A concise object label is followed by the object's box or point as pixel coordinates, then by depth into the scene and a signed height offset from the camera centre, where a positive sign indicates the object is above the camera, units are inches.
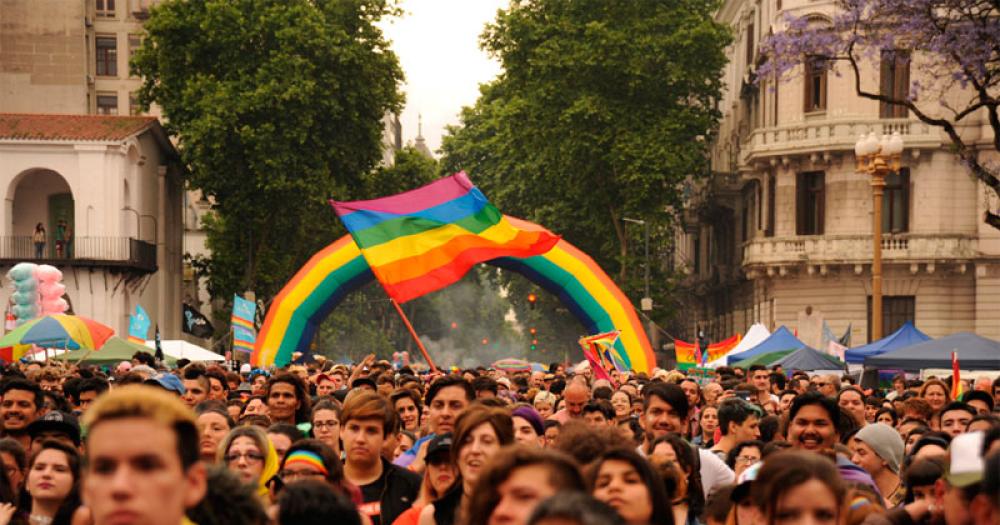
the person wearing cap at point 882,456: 384.8 -51.7
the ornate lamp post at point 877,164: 1018.1 +43.7
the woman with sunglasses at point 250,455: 312.5 -42.5
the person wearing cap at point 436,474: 323.3 -47.5
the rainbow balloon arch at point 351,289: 985.5 -38.3
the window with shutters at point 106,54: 2625.5 +282.8
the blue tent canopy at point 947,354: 954.7 -70.1
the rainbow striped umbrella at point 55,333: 977.5 -60.9
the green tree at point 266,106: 1897.1 +147.0
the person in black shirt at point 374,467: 341.4 -50.2
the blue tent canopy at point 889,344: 1109.1 -74.3
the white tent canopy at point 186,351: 1390.3 -100.8
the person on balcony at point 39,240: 1886.1 -9.9
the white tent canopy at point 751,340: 1278.3 -83.5
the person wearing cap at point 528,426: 363.3 -43.3
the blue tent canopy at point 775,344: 1245.7 -83.7
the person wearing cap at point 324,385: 647.8 -60.8
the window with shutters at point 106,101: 2667.3 +210.6
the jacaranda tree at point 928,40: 982.4 +123.7
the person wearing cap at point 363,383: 562.6 -51.7
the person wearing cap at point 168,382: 549.3 -52.4
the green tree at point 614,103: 1977.1 +159.4
